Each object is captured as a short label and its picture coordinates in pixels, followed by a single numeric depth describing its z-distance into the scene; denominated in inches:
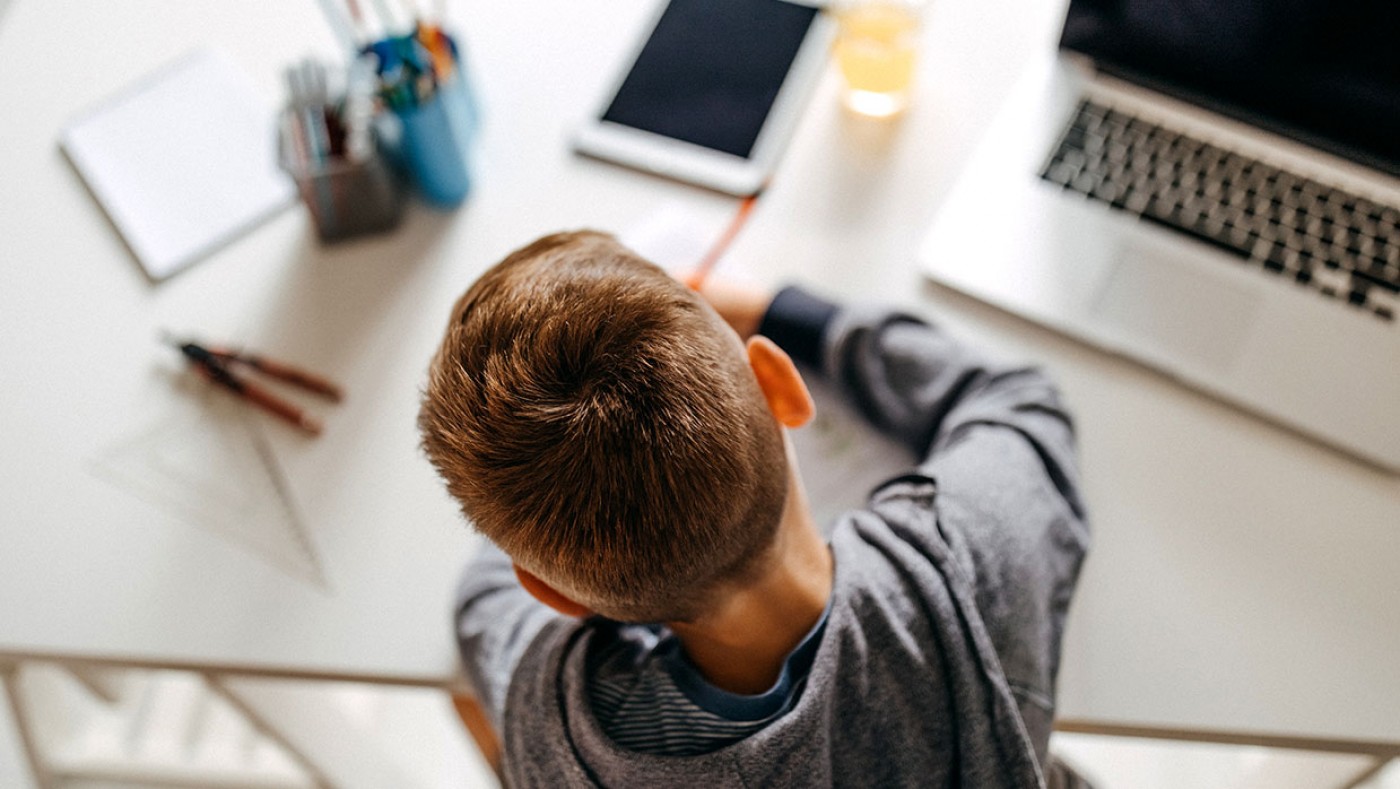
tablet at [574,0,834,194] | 39.1
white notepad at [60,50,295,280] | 39.1
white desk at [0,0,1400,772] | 29.3
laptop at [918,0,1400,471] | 32.3
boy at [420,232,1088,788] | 21.4
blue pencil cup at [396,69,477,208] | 35.8
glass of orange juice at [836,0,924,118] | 38.5
